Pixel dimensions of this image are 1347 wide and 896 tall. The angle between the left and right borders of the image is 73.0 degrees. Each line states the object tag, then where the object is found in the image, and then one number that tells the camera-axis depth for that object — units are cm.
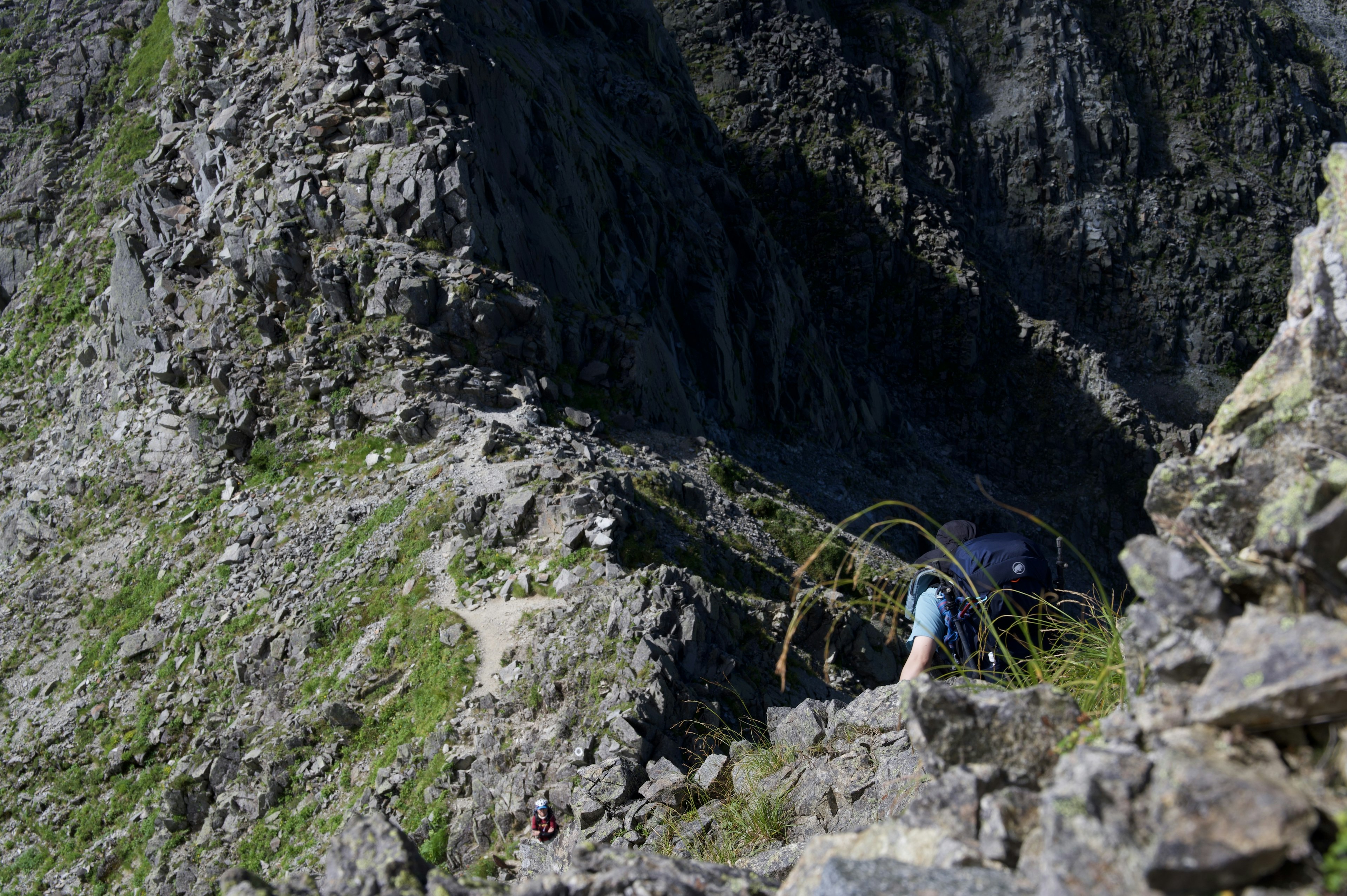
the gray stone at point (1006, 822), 329
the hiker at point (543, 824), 1016
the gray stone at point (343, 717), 1484
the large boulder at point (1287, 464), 307
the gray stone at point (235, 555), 2119
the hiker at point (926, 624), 600
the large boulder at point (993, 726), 371
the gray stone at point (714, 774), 916
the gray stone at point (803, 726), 872
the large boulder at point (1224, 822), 254
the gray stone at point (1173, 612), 327
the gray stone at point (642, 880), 394
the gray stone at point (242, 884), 391
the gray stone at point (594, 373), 2941
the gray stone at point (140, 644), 2014
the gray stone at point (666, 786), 953
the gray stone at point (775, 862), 591
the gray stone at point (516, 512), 1836
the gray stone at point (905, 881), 311
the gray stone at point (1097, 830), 277
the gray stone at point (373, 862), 407
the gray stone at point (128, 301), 2931
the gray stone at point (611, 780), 1022
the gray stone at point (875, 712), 791
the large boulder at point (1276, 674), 272
